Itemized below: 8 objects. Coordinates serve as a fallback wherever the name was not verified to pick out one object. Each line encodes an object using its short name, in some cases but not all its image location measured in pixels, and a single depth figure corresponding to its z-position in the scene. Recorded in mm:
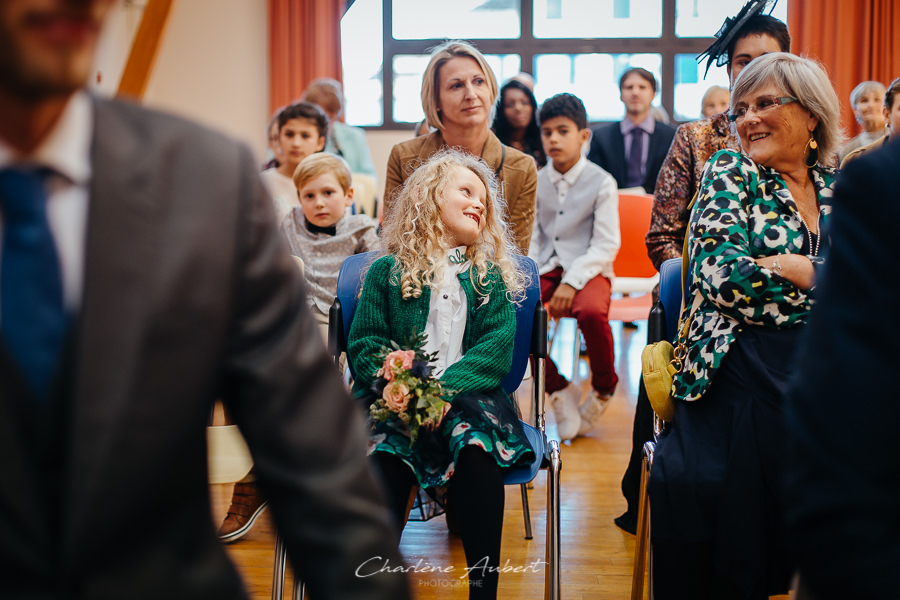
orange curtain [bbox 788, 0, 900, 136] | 7605
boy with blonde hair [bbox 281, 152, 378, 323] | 3201
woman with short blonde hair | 2934
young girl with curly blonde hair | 1897
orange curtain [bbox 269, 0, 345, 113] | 8195
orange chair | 4297
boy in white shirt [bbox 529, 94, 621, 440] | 3551
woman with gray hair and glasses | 1732
